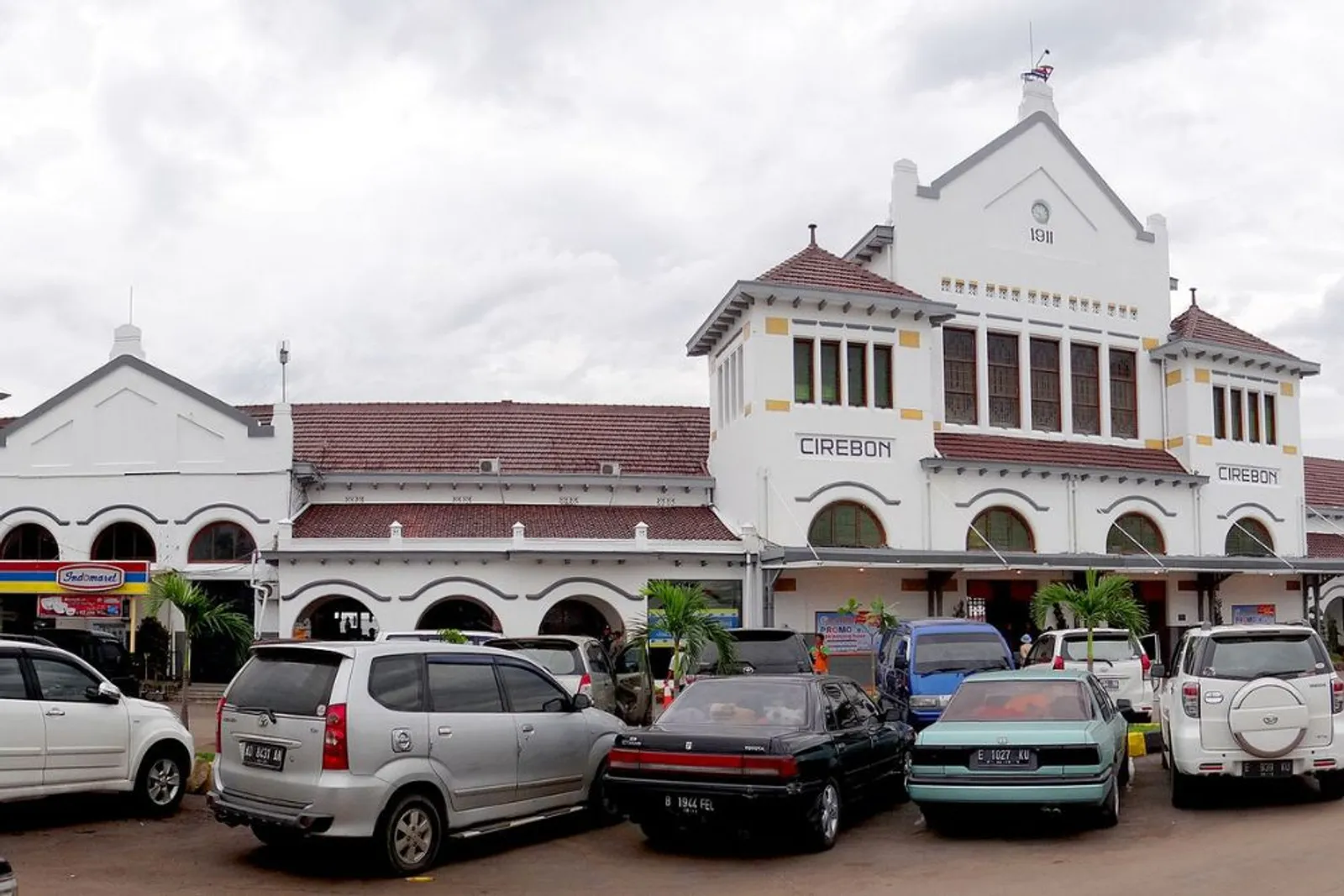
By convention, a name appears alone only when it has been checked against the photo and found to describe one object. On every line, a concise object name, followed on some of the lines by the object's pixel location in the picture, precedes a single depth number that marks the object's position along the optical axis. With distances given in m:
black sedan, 10.76
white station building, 27.62
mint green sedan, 11.30
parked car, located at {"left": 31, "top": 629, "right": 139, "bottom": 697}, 24.33
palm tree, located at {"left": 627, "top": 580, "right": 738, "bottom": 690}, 17.97
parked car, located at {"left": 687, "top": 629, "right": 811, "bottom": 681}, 18.11
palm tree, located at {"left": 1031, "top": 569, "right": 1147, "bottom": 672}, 19.83
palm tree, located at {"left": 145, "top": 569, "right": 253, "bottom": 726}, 18.11
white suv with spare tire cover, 12.23
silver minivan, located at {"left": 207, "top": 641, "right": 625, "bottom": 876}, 10.05
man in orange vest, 21.16
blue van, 17.58
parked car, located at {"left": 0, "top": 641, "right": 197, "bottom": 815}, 11.86
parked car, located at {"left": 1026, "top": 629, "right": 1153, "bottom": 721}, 20.50
